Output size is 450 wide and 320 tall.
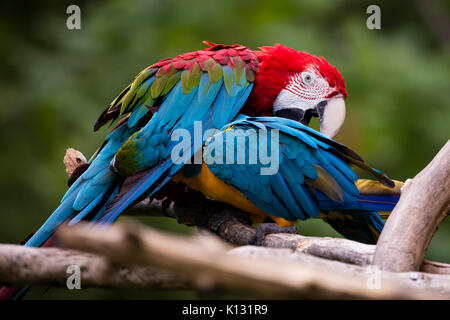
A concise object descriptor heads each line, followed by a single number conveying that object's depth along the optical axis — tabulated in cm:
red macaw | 193
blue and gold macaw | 191
